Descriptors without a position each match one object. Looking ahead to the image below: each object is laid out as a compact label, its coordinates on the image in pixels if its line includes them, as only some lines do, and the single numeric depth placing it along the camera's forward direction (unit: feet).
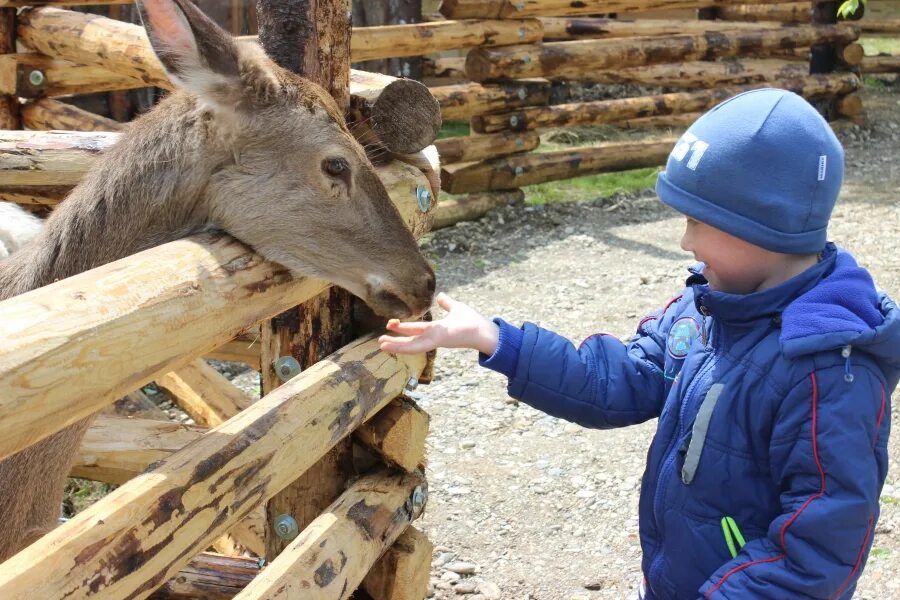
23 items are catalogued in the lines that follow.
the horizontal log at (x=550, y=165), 31.71
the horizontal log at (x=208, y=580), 11.71
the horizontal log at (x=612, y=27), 38.42
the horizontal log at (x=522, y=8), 31.32
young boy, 7.32
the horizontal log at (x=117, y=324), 5.47
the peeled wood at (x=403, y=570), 11.13
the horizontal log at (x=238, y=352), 17.78
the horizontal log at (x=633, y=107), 33.19
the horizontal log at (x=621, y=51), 32.35
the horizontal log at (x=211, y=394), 17.57
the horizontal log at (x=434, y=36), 29.48
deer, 9.43
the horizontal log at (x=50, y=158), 13.29
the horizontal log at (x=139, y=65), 10.60
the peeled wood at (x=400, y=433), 10.95
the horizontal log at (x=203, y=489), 6.19
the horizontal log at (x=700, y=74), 39.86
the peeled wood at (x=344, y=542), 8.48
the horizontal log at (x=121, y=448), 14.38
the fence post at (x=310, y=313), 9.99
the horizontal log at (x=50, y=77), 22.57
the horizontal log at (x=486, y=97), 31.42
